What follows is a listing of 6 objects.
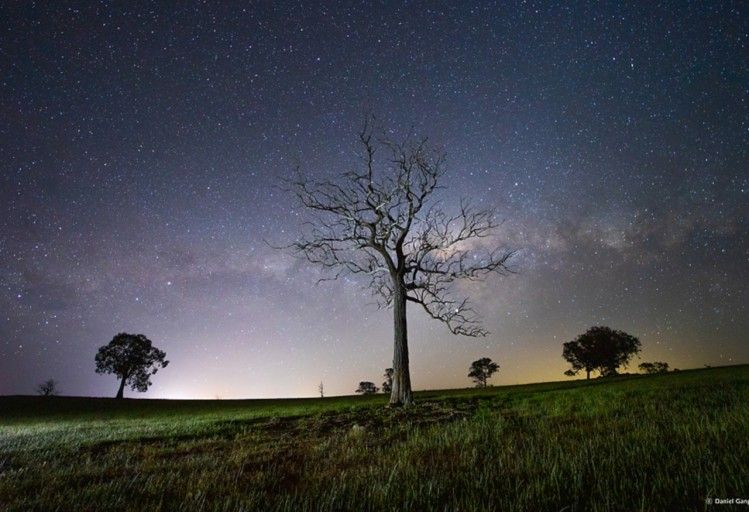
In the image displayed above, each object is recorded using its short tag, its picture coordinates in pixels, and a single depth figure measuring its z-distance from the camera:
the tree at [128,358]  72.12
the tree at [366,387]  102.94
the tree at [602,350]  74.19
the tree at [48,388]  84.51
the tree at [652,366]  97.19
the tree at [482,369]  91.50
